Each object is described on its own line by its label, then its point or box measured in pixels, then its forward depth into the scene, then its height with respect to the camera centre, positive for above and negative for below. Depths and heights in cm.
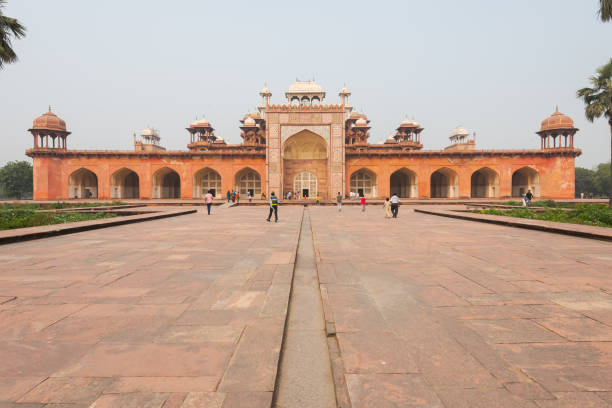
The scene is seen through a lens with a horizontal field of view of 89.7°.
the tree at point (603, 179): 4525 +271
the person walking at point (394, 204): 1107 -22
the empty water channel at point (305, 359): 137 -89
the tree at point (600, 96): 1631 +548
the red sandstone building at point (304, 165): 2670 +311
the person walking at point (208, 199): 1311 -4
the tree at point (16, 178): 4253 +293
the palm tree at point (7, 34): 1021 +556
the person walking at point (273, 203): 939 -14
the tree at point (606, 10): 1052 +649
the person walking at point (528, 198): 1769 -2
